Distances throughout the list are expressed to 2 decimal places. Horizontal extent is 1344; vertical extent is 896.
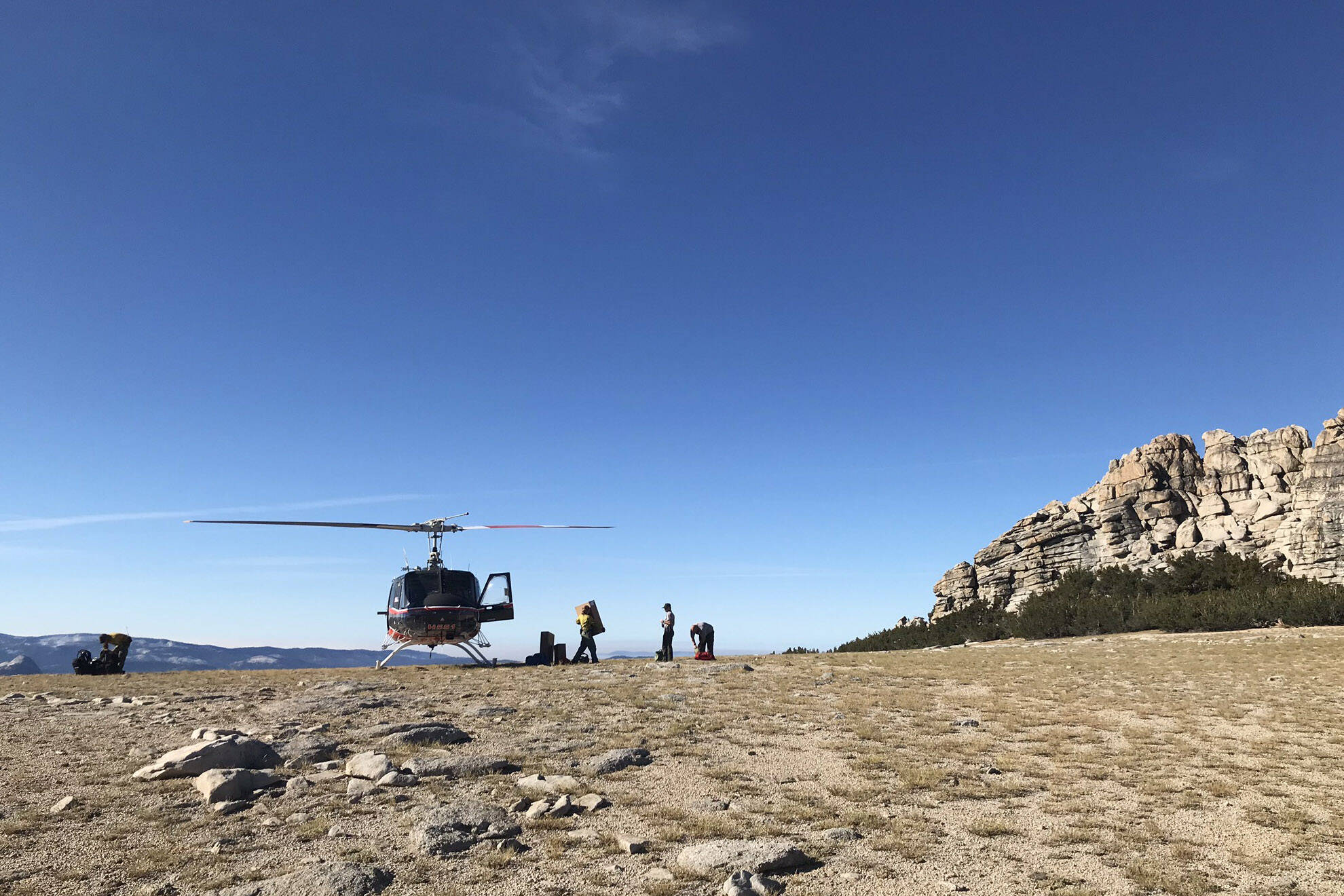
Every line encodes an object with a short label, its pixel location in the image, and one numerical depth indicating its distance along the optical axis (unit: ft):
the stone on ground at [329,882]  19.42
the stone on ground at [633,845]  22.63
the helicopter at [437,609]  78.33
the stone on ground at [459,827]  22.76
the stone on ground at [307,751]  32.83
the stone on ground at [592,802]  26.78
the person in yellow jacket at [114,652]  85.87
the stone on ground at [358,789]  27.68
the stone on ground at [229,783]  26.89
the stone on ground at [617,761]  31.99
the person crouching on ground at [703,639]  84.41
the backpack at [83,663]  83.28
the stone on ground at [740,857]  21.11
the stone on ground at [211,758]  29.84
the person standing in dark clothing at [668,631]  85.10
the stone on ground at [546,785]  28.66
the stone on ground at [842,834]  23.93
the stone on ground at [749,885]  19.27
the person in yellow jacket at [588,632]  84.74
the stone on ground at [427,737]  36.06
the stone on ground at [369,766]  30.12
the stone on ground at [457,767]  30.94
